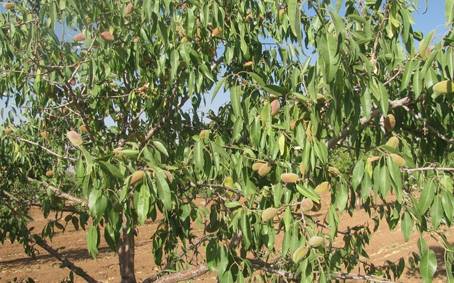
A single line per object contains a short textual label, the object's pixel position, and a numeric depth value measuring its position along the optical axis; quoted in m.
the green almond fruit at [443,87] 1.53
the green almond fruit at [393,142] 1.70
